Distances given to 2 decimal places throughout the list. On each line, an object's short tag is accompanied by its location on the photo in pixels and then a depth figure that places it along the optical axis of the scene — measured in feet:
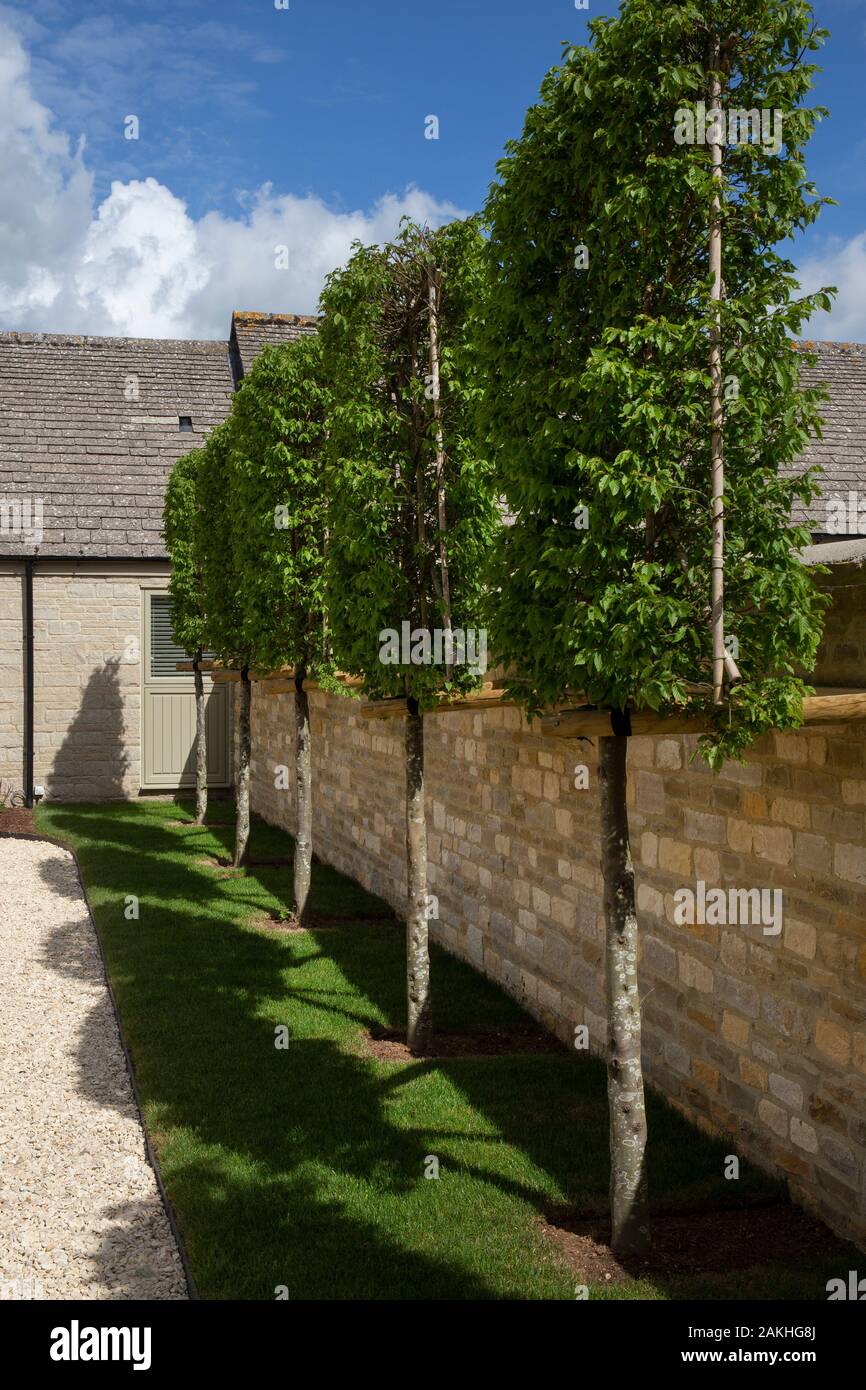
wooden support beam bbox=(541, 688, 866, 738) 16.12
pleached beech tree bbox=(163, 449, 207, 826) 61.82
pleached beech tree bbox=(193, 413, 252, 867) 50.88
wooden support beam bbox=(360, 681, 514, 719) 26.96
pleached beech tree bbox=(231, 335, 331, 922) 40.22
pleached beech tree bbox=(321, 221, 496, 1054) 27.86
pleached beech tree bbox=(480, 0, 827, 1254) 16.69
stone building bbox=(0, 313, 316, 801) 71.97
